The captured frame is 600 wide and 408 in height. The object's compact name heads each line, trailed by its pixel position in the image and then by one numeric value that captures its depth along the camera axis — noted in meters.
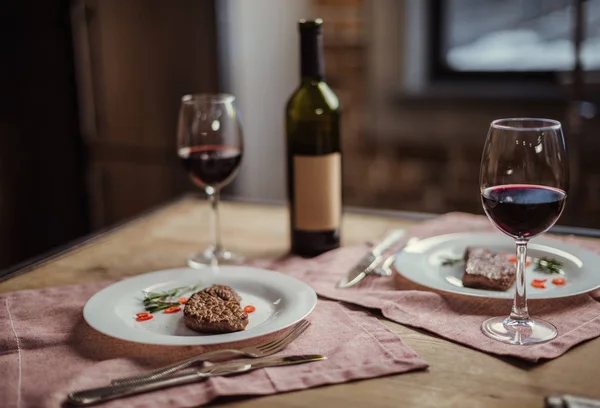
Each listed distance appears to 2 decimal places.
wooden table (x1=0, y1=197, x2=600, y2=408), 0.74
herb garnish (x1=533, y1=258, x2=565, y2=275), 1.06
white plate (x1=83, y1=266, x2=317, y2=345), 0.84
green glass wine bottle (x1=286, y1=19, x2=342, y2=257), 1.19
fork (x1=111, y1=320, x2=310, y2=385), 0.77
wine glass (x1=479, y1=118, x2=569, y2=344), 0.84
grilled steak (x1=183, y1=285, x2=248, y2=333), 0.86
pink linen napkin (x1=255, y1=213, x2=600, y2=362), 0.85
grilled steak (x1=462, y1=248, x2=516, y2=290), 0.99
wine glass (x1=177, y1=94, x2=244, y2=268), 1.20
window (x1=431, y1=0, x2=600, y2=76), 2.54
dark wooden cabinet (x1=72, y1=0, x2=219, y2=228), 2.75
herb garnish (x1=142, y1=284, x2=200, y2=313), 0.96
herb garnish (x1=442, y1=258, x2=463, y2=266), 1.11
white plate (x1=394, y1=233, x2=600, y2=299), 0.98
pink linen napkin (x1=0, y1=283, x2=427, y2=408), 0.76
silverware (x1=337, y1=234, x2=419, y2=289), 1.07
